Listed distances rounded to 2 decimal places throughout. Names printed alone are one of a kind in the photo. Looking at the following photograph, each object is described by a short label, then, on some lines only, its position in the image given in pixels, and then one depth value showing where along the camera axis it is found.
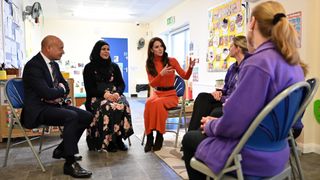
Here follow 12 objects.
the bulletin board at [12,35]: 3.96
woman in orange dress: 2.94
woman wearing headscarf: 2.86
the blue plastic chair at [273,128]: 1.00
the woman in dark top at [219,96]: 2.14
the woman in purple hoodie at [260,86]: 1.02
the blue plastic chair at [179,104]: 3.05
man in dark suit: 2.29
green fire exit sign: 7.05
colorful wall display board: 4.12
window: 6.77
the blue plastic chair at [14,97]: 2.34
